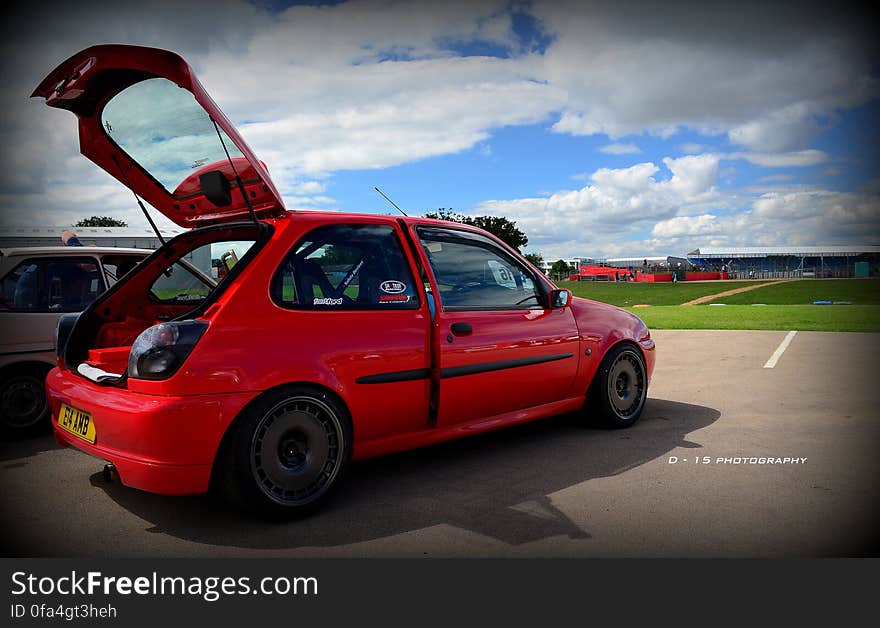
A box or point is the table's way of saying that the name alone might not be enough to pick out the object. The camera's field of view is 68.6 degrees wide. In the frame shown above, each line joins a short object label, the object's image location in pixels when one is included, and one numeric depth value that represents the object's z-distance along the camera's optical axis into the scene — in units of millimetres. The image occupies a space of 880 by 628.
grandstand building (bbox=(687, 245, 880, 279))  84088
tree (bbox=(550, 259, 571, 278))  116188
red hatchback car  3139
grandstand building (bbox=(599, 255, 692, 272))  112125
